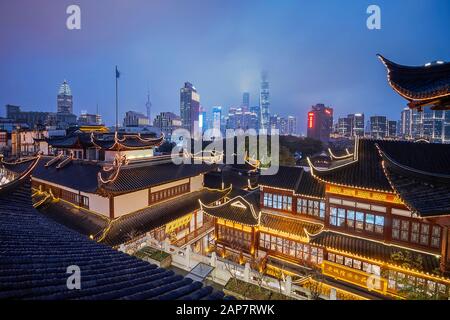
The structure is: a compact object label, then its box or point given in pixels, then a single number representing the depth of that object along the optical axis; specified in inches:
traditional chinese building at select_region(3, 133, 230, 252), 599.2
